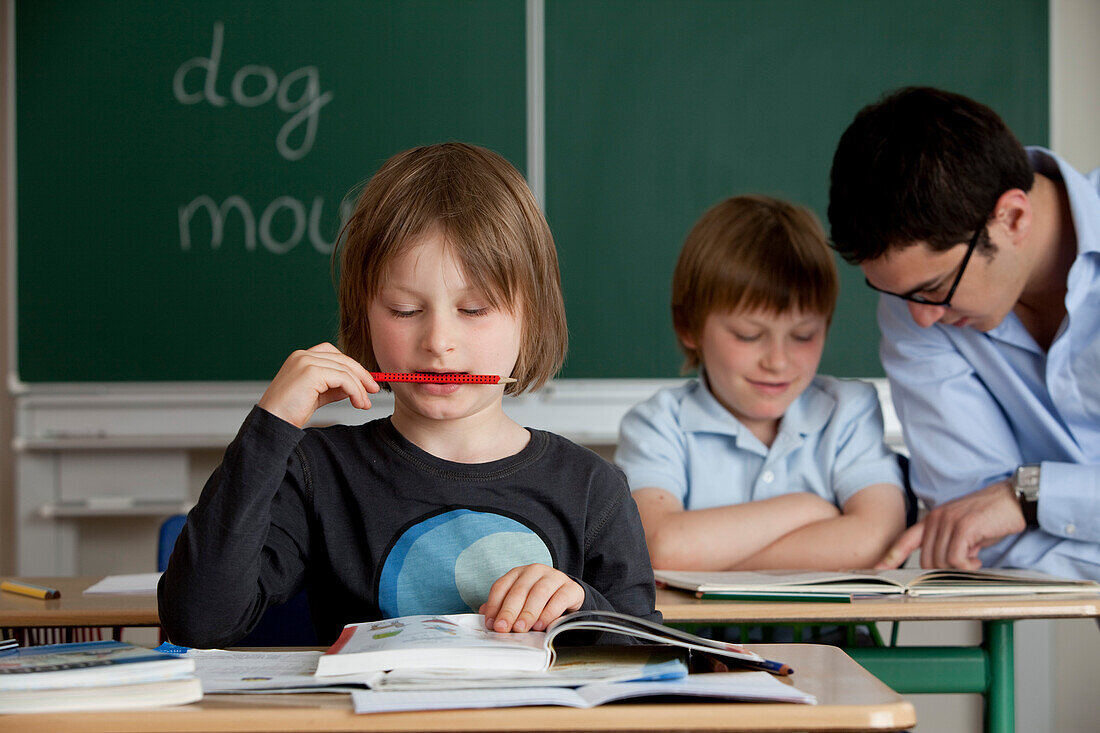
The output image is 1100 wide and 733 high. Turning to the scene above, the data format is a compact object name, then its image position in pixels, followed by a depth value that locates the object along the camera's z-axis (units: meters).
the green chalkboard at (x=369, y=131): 2.80
